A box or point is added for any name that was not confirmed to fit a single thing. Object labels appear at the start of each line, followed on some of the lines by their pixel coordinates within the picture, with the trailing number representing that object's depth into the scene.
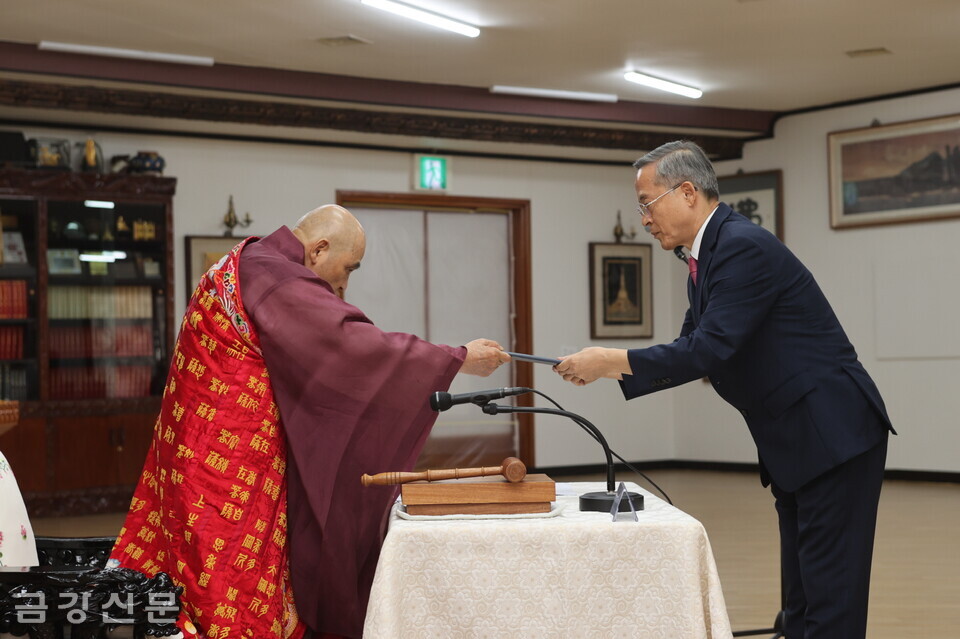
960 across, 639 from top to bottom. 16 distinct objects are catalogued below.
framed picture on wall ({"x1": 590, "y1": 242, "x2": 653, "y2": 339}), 9.20
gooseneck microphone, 2.14
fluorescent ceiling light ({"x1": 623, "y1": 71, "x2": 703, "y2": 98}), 7.33
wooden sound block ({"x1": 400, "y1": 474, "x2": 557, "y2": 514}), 2.05
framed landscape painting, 7.85
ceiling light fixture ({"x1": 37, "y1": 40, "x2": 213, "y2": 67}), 6.11
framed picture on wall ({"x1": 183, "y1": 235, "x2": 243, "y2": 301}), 7.52
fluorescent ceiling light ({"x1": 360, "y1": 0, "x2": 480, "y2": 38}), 5.68
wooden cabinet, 6.84
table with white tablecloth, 1.97
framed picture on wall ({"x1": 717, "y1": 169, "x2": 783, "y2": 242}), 8.80
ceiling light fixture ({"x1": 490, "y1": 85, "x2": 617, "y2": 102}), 7.55
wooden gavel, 2.05
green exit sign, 8.45
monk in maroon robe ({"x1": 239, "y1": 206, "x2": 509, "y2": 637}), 2.38
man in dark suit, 2.22
